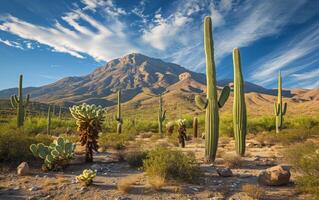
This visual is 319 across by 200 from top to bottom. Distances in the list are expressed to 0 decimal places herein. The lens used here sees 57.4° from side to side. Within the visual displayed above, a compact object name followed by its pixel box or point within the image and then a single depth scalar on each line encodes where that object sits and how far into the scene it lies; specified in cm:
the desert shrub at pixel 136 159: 1033
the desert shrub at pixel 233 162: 1052
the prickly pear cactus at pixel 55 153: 917
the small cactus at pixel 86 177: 741
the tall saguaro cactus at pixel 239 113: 1290
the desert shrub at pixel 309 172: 667
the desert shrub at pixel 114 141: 1536
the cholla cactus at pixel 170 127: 2692
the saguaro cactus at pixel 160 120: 2797
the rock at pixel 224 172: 877
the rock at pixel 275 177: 763
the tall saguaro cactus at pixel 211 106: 1111
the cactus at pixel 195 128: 2294
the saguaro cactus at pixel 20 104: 2125
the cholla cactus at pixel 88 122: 1024
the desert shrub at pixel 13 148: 984
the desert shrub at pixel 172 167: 786
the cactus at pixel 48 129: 2688
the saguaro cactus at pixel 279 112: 2205
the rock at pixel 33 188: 711
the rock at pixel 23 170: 853
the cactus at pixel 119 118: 2603
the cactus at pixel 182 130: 1673
